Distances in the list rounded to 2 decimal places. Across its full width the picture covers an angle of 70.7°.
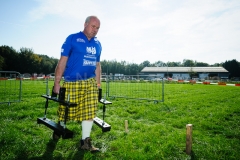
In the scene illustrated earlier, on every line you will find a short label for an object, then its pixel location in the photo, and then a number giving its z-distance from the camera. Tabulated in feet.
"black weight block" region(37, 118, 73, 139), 9.35
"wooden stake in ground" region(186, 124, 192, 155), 10.20
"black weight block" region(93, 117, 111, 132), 11.08
